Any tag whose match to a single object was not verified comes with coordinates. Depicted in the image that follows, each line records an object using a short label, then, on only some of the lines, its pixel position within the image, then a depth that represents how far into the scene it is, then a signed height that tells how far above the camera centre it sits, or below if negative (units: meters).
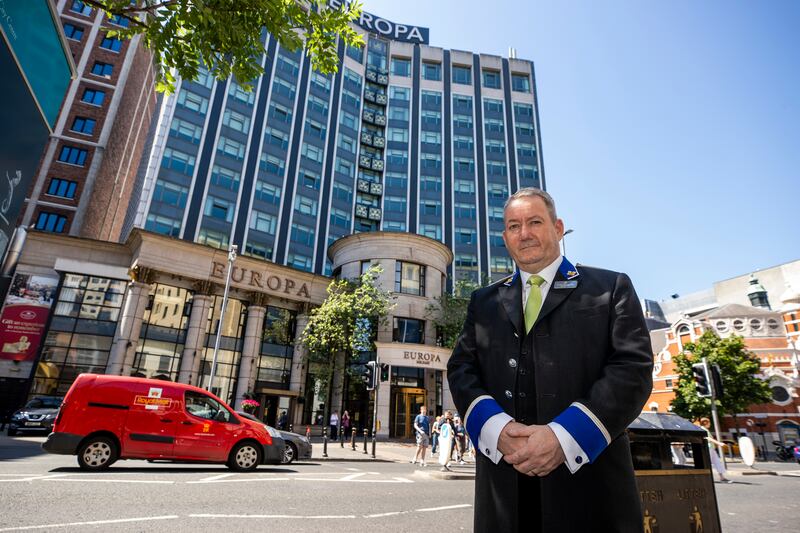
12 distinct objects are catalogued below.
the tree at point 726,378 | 32.72 +3.19
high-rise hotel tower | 37.28 +27.35
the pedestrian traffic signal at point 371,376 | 17.61 +1.21
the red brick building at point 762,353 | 36.41 +6.12
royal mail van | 8.84 -0.62
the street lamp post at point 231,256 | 21.36 +7.15
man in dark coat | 1.69 +0.11
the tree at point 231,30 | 5.34 +4.83
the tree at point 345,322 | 25.39 +4.97
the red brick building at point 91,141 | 36.91 +23.90
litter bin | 3.51 -0.53
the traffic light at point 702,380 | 14.30 +1.24
